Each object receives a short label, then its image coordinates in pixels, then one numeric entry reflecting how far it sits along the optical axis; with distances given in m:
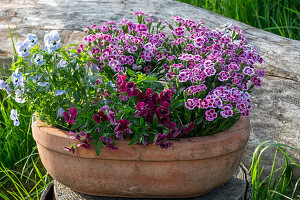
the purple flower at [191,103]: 1.40
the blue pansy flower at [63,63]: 1.53
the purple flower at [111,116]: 1.40
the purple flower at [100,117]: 1.40
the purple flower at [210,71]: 1.41
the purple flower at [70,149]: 1.44
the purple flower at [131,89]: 1.40
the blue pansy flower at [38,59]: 1.48
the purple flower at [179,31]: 1.57
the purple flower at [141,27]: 1.62
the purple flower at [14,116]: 1.53
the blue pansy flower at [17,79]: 1.48
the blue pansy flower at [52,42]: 1.48
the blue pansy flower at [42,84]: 1.46
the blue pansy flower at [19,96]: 1.51
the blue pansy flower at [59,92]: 1.44
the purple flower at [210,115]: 1.41
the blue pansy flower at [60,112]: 1.47
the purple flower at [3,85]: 1.51
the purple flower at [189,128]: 1.43
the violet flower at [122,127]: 1.39
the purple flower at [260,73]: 1.51
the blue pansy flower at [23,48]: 1.49
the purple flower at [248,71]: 1.44
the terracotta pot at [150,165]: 1.44
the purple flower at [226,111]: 1.40
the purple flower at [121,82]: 1.40
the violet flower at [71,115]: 1.42
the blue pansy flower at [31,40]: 1.51
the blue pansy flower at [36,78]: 1.49
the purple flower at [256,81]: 1.48
